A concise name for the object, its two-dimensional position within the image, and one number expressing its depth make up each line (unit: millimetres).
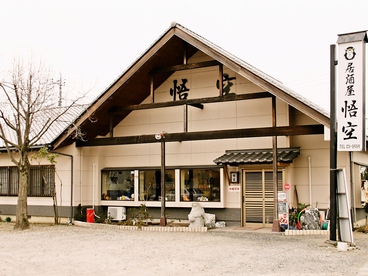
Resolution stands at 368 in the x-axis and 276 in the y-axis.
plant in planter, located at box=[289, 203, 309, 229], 13195
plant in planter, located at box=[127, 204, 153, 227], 14819
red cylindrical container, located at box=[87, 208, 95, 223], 16247
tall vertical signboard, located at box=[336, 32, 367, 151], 10203
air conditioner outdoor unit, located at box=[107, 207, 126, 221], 16531
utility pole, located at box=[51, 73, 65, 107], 16352
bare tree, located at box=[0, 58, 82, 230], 14430
